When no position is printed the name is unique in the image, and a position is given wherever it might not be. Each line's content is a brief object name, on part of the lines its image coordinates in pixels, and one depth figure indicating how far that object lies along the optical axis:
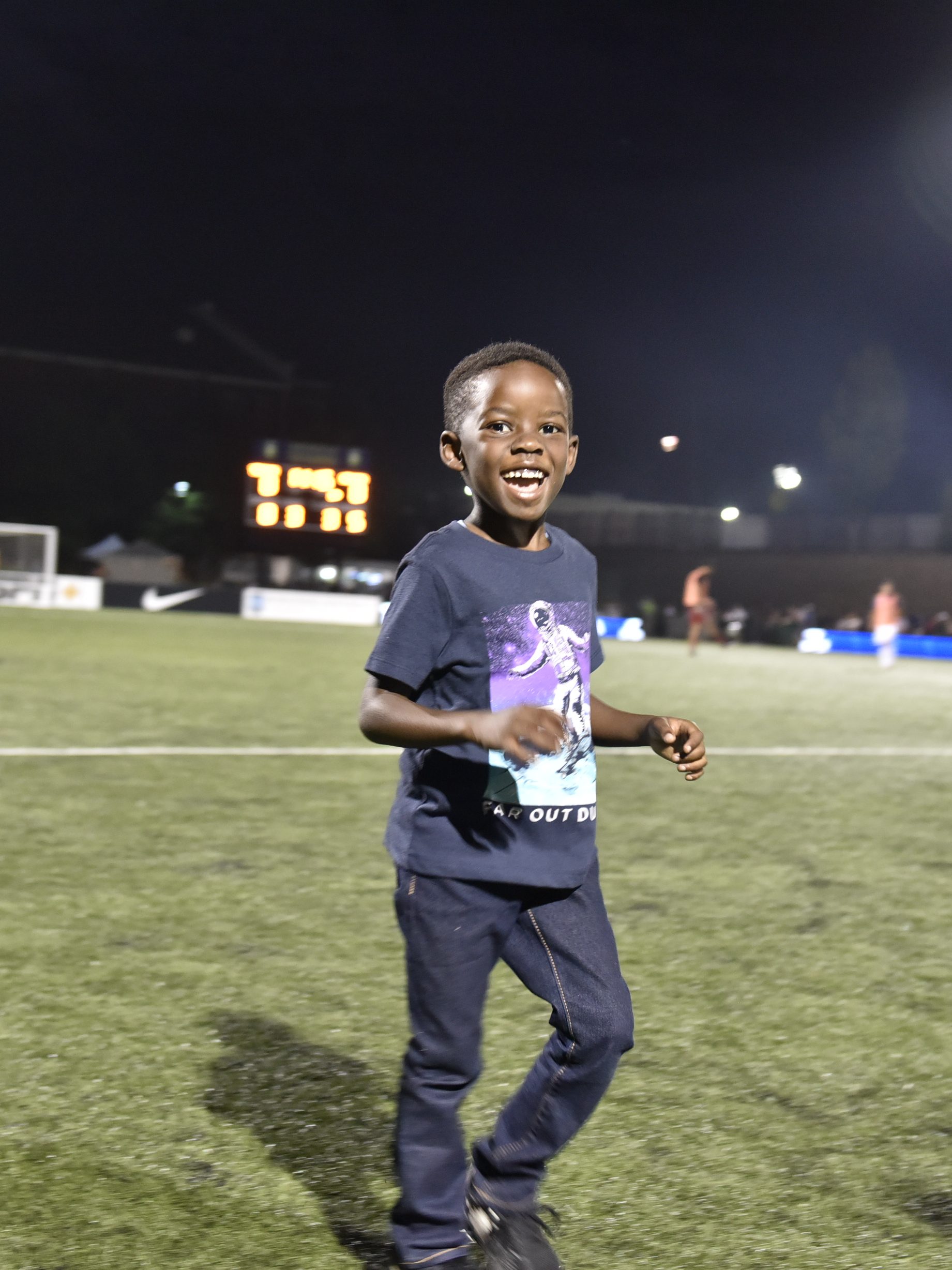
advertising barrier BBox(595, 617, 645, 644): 38.48
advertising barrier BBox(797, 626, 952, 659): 33.47
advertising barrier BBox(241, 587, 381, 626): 36.84
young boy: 2.21
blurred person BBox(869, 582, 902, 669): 24.47
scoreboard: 38.66
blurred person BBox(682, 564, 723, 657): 26.52
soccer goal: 36.66
